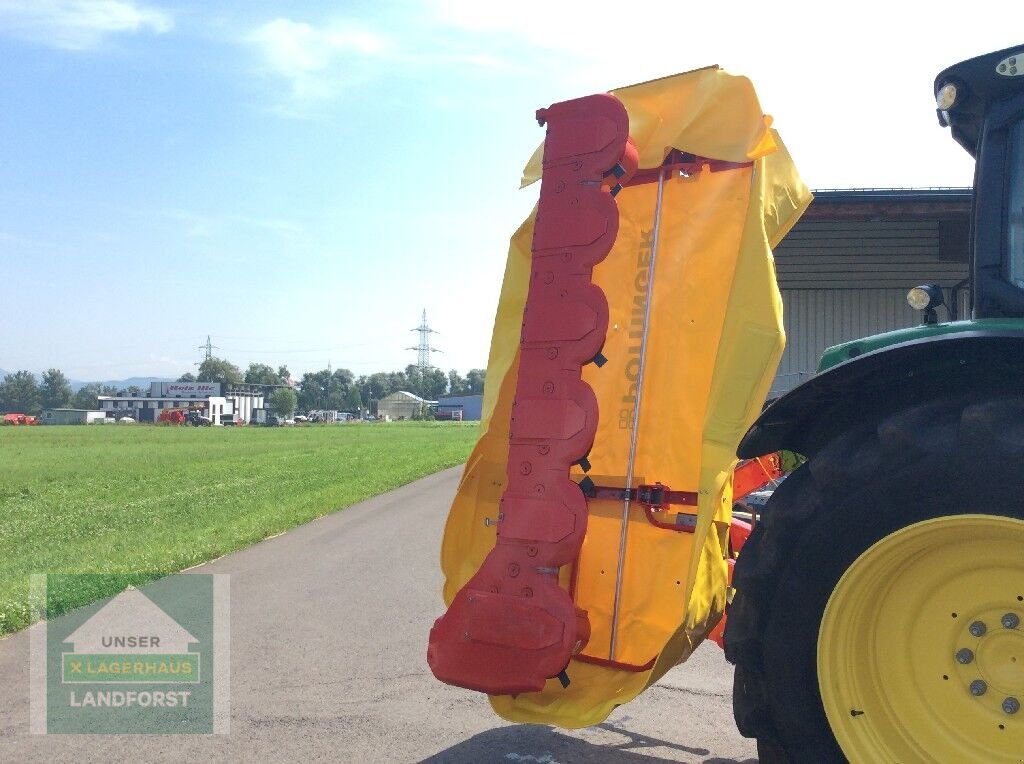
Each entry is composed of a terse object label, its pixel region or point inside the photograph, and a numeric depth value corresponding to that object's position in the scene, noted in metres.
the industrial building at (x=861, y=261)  10.26
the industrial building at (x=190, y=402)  119.38
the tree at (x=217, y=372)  156.25
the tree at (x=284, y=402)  139.00
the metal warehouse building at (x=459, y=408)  130.62
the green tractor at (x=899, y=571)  2.27
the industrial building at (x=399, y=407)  148.38
